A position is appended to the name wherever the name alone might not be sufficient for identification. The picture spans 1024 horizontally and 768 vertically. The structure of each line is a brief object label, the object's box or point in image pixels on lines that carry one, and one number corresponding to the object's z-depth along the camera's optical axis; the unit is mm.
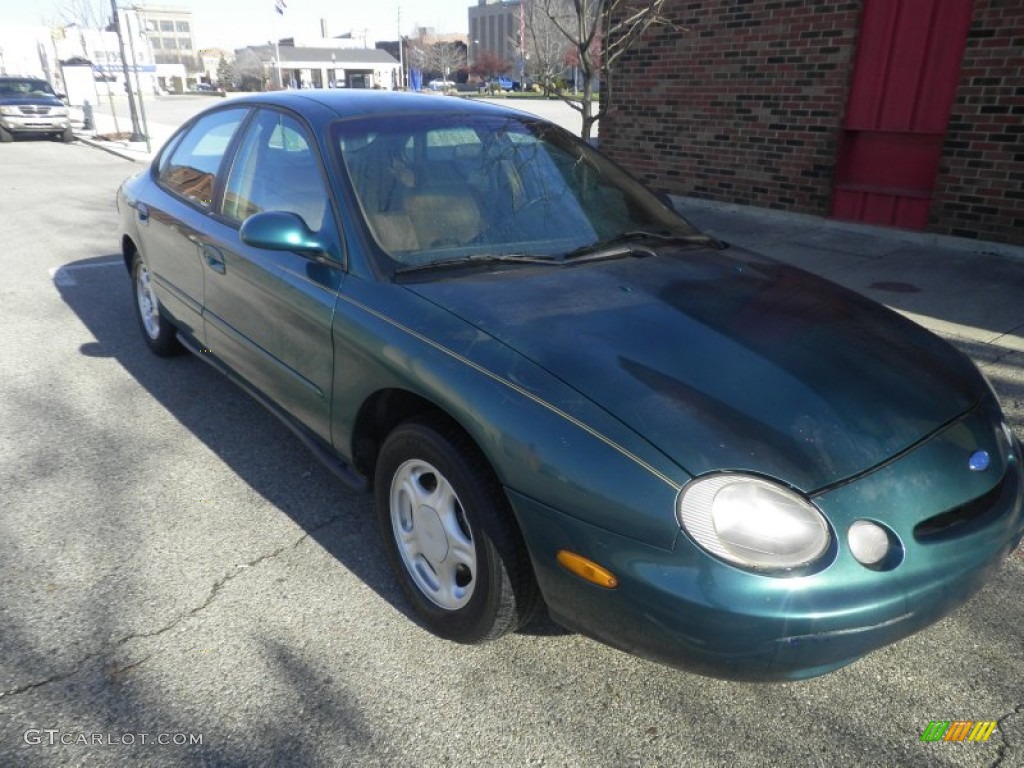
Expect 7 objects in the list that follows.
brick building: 6742
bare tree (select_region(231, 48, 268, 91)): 78688
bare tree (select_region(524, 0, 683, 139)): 6414
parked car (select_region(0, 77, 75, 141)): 20656
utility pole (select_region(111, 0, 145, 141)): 19328
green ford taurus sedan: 1803
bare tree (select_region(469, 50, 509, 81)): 83000
